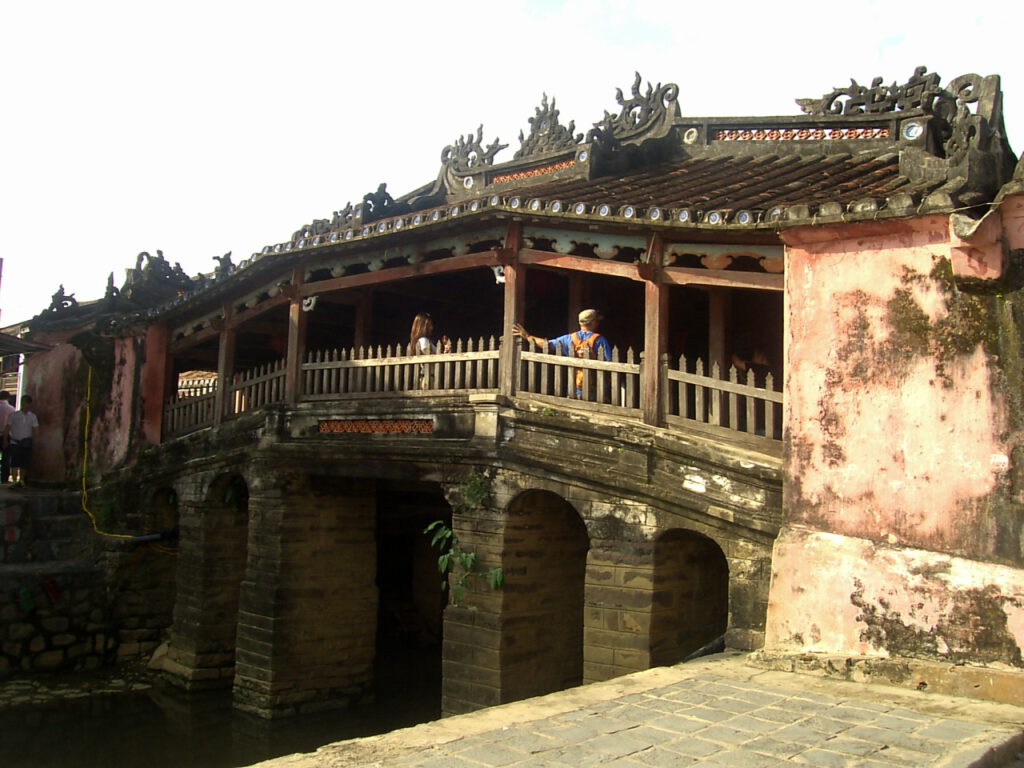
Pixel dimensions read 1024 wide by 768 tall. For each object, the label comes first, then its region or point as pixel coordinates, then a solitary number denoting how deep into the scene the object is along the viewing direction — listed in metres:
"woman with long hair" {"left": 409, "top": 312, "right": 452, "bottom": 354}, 10.71
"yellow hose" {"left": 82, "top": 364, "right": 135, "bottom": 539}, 16.62
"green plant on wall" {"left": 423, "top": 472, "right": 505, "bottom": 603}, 9.20
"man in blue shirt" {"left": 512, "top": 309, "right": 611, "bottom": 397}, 9.13
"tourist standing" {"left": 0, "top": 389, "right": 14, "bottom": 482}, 17.45
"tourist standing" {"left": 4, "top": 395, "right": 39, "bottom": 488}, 17.64
